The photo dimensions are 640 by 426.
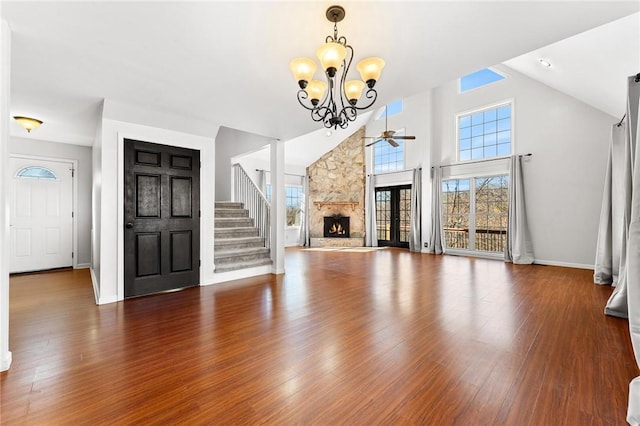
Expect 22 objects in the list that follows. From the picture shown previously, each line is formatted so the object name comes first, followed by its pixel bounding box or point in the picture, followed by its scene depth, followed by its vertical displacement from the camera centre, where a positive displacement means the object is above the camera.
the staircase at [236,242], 4.90 -0.53
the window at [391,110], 9.02 +3.60
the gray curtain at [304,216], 9.61 -0.03
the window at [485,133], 6.78 +2.14
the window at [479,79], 7.01 +3.63
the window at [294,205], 9.86 +0.39
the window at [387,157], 8.96 +1.98
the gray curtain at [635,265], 1.82 -0.38
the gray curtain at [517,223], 6.22 -0.23
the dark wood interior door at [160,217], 3.72 -0.01
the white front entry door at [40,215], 5.12 +0.05
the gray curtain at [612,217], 4.25 -0.07
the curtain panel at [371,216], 9.46 -0.05
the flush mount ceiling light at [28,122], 3.94 +1.44
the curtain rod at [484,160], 6.31 +1.40
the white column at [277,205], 5.20 +0.20
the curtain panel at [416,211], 8.27 +0.10
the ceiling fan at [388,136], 6.33 +1.86
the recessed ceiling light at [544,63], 4.55 +2.59
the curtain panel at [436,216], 7.79 -0.06
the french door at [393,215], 8.98 -0.02
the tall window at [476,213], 6.87 +0.02
